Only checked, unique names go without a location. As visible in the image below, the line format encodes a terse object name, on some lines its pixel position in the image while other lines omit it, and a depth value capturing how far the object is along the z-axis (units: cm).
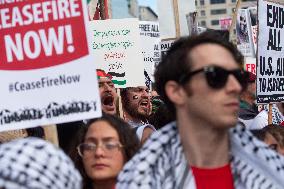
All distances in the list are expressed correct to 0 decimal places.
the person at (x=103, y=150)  269
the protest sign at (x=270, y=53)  475
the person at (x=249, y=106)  541
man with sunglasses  210
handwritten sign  600
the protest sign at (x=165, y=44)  725
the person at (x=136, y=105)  504
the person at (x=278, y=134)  352
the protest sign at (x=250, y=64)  973
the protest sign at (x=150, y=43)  783
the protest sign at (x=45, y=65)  274
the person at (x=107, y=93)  449
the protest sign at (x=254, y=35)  884
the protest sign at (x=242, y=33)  1133
